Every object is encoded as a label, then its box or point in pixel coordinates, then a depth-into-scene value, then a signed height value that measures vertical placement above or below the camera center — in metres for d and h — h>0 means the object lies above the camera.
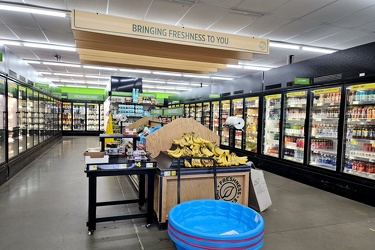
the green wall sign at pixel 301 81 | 5.64 +0.88
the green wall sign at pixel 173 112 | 6.68 +0.12
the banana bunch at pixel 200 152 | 3.56 -0.56
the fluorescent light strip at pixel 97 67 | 12.18 +2.38
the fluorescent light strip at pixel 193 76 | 14.23 +2.41
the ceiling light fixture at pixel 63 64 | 11.61 +2.40
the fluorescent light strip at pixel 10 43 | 8.29 +2.41
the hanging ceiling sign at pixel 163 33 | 3.32 +1.26
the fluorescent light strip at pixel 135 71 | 12.69 +2.34
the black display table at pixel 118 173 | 3.07 -0.75
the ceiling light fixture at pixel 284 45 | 7.91 +2.41
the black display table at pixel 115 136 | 3.90 -0.34
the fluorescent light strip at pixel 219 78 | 14.83 +2.42
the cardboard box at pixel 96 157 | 3.06 -0.56
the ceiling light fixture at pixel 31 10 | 5.40 +2.35
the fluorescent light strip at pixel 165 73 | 13.43 +2.36
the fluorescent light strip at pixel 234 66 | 11.39 +2.40
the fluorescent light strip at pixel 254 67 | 11.36 +2.38
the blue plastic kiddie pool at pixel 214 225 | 1.88 -1.00
